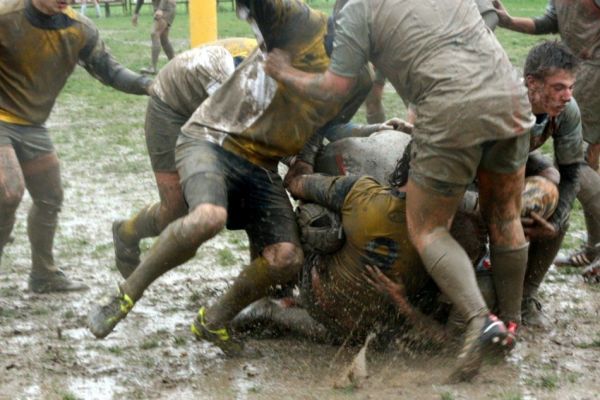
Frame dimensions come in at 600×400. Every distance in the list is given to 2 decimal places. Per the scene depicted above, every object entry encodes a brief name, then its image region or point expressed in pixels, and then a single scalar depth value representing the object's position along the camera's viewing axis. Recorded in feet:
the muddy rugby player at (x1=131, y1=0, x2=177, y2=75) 116.88
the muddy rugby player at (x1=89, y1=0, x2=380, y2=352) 36.22
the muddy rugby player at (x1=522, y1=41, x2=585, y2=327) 36.81
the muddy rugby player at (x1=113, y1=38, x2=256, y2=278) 40.68
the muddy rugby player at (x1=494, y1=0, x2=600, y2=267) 51.03
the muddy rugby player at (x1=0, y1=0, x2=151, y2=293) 44.06
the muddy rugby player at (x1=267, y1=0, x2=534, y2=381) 33.32
